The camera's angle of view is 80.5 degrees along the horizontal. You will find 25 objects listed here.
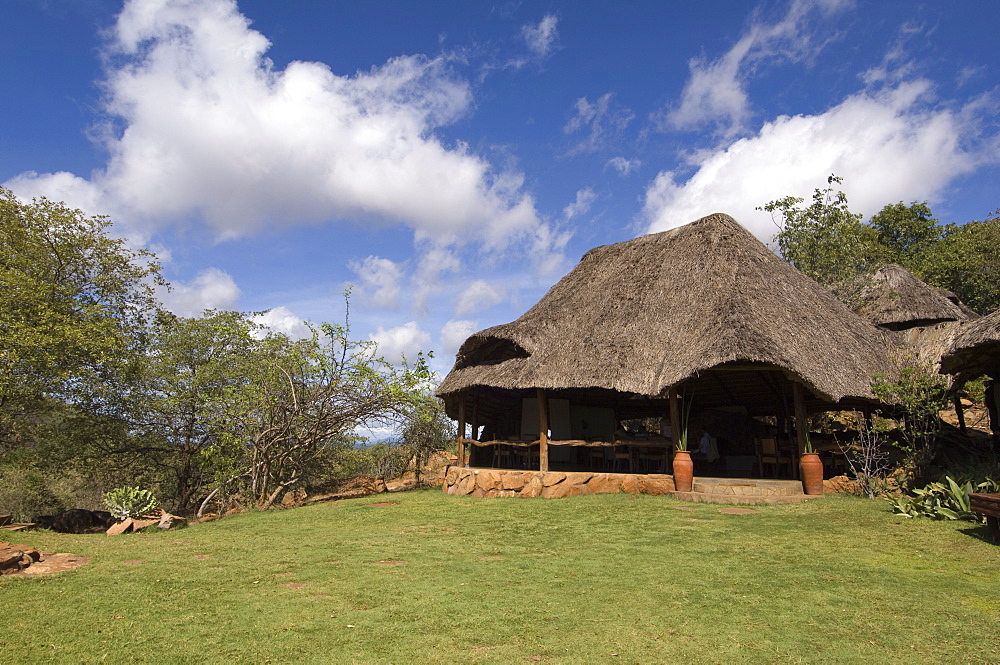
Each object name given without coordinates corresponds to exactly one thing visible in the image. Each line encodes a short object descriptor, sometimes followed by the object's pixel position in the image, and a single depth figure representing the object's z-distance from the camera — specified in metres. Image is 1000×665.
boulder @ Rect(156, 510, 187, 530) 9.45
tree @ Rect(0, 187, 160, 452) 11.48
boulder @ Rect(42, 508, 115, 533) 9.22
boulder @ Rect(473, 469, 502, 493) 12.34
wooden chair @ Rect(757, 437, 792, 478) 12.13
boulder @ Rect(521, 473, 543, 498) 11.75
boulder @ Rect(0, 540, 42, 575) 5.35
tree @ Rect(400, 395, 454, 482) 17.64
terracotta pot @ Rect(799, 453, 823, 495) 10.20
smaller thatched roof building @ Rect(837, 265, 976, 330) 17.17
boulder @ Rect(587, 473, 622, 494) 11.34
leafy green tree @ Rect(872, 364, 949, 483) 9.99
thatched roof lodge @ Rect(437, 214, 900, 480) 10.56
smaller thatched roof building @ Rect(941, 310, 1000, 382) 8.60
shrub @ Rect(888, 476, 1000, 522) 7.46
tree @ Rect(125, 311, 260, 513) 14.27
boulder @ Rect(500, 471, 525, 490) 12.09
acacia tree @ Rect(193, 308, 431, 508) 12.30
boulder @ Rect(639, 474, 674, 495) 10.89
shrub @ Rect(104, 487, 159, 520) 9.68
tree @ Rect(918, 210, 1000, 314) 22.84
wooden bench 6.07
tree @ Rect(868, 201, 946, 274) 30.78
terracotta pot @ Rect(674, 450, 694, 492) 10.55
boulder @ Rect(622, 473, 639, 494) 11.12
